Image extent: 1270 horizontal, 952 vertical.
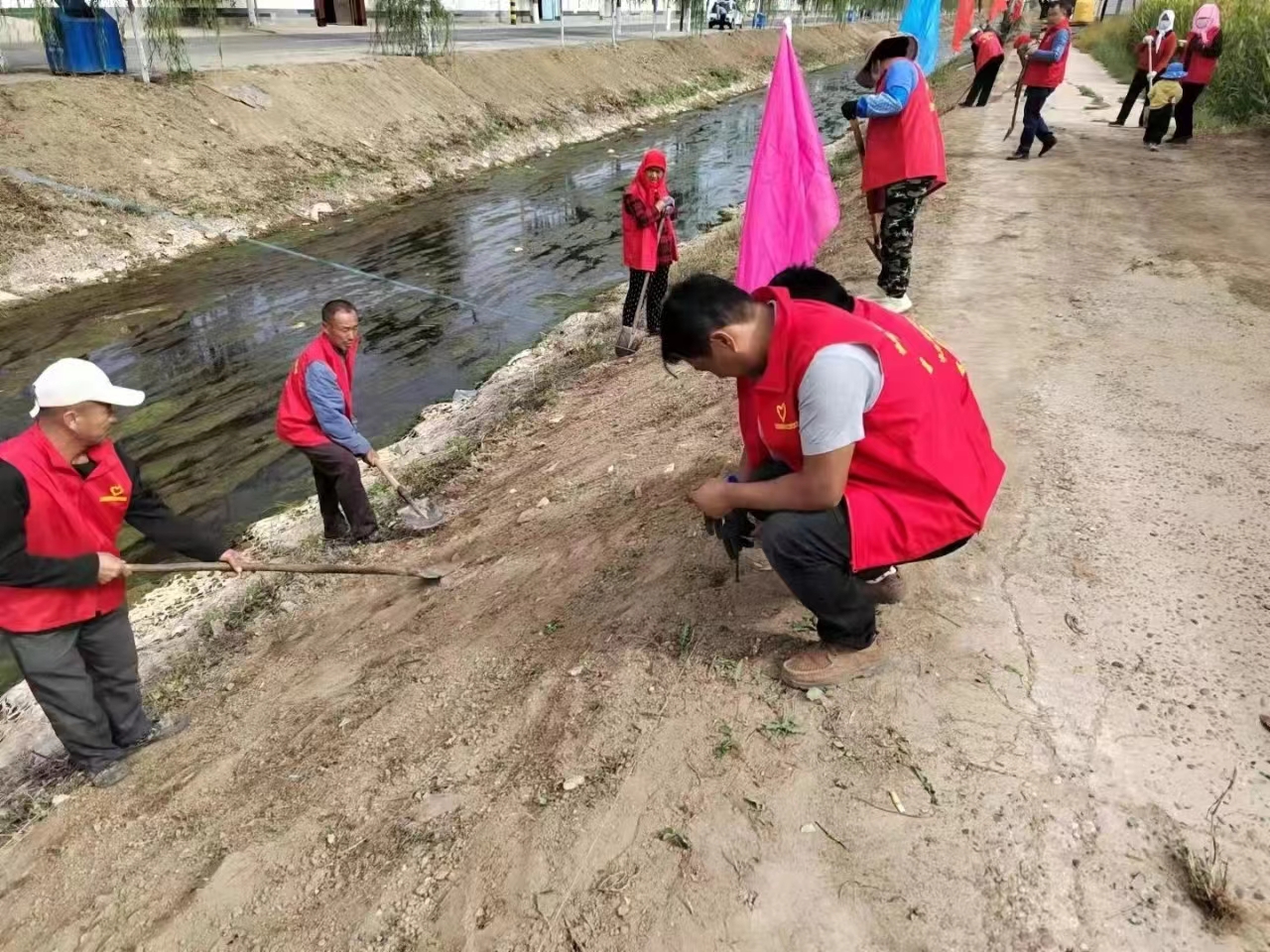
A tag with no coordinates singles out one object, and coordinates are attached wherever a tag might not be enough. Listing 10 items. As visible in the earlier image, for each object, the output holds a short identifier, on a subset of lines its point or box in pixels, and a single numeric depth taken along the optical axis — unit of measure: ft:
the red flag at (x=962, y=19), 61.05
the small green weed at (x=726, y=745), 8.17
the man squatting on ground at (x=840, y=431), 7.03
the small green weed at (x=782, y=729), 8.25
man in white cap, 8.95
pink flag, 16.08
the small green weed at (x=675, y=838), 7.35
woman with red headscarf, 22.25
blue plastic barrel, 39.40
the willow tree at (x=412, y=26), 57.26
